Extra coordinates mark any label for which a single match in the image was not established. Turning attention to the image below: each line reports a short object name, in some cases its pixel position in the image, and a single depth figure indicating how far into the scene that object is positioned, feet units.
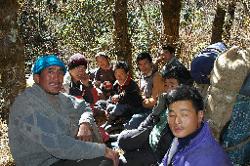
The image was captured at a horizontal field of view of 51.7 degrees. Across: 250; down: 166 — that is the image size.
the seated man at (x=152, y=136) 7.91
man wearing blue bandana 7.24
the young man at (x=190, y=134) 5.35
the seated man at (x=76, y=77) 11.95
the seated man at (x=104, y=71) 16.96
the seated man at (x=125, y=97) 12.16
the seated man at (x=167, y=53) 15.26
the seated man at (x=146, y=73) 13.54
